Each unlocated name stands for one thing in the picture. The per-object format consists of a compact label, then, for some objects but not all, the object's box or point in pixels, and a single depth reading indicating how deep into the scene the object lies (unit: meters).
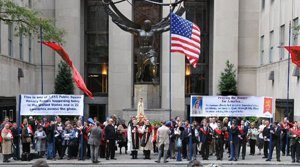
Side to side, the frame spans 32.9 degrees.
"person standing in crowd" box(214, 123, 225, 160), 21.55
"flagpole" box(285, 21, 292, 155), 29.17
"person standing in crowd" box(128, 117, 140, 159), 21.69
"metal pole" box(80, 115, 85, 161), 21.22
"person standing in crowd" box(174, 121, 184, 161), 21.01
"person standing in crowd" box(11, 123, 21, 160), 20.89
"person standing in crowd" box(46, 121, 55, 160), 21.34
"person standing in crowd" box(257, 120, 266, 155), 24.28
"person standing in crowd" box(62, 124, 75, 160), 21.17
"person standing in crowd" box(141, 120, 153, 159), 21.70
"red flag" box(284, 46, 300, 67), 22.30
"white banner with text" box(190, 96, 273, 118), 21.69
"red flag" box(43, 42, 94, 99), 22.33
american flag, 21.80
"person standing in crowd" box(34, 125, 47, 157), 21.22
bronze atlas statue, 28.94
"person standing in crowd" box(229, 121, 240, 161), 21.47
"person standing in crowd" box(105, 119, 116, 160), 21.22
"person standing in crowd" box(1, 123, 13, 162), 20.08
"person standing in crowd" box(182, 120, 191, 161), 21.37
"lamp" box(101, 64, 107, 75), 48.66
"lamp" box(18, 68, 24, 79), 36.90
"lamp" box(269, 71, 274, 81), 37.50
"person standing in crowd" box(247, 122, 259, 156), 24.25
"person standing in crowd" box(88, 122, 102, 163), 20.17
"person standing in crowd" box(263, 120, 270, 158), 22.08
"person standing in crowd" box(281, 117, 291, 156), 22.94
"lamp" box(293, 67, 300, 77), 30.27
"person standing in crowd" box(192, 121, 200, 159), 21.32
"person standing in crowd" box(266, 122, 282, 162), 21.52
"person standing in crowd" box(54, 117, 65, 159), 21.30
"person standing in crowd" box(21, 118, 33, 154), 21.20
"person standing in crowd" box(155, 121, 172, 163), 20.31
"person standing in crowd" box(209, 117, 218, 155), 22.56
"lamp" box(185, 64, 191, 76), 48.56
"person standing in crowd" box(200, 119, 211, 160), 21.45
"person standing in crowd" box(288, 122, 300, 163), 20.86
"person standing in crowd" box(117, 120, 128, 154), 22.93
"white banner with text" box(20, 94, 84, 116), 20.86
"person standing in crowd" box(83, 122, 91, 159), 21.35
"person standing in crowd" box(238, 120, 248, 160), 21.86
